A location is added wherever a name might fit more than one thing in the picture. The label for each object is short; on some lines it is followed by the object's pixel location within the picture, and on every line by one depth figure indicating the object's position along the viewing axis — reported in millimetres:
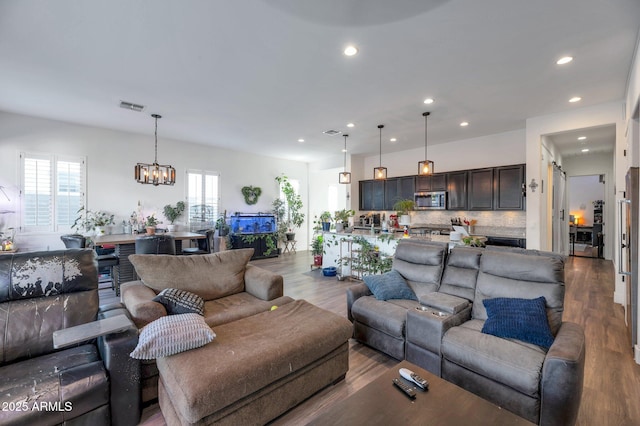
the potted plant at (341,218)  5848
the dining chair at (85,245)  4320
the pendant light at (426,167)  4899
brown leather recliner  1495
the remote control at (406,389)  1520
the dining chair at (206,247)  5254
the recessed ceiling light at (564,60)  3018
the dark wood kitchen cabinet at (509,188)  5578
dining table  4323
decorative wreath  8016
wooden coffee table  1351
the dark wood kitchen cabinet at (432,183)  6742
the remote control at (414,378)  1583
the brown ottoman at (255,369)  1545
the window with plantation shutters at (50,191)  5176
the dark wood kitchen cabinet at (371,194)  7887
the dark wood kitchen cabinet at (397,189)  7258
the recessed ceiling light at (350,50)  2873
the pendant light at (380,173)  5469
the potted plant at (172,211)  6643
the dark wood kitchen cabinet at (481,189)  5992
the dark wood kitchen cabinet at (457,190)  6387
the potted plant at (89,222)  5613
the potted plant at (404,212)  4982
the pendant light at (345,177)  6153
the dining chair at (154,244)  4203
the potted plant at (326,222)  5945
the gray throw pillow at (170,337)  1726
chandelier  4781
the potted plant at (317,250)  6586
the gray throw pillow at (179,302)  2321
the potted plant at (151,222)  6108
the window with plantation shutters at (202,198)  7141
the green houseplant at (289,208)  8867
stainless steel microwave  6652
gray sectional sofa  1724
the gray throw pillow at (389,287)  2961
